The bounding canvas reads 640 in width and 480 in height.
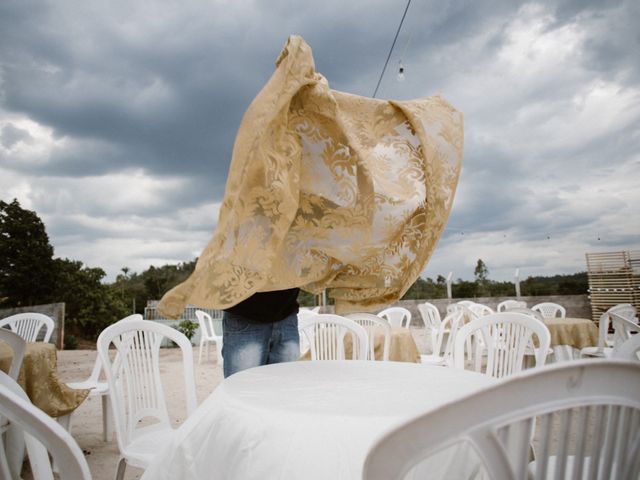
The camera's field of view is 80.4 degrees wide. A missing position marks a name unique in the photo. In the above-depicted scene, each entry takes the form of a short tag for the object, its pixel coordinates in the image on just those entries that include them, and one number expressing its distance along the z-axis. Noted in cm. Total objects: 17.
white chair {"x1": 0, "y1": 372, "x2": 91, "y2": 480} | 65
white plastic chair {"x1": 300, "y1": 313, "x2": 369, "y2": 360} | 255
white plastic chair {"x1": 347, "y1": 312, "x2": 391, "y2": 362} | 322
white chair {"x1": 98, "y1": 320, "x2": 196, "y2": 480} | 173
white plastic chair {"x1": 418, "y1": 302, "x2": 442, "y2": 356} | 532
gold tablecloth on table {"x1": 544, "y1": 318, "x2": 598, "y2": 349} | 495
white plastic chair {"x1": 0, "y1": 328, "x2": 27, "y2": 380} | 181
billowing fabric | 130
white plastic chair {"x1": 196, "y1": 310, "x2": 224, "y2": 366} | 742
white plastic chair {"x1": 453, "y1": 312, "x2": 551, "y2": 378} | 208
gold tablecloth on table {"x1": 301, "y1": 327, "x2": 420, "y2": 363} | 396
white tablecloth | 85
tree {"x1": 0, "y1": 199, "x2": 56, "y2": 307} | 1611
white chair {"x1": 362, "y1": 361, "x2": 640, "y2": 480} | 50
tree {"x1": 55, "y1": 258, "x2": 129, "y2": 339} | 1797
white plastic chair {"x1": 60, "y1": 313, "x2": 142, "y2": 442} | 313
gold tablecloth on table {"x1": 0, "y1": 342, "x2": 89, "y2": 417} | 264
